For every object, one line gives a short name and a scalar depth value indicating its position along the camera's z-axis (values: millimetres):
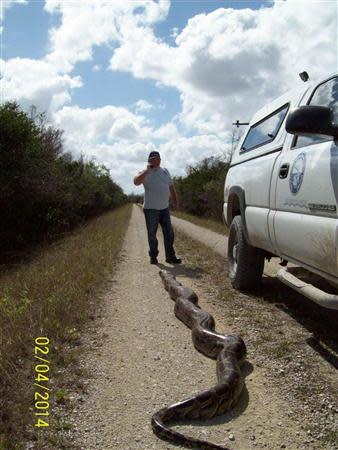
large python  2799
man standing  9242
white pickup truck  3414
